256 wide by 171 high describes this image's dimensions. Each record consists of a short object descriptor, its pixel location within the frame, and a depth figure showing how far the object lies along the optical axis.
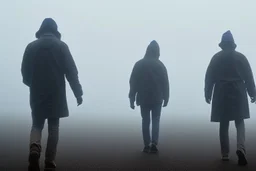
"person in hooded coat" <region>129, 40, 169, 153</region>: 7.93
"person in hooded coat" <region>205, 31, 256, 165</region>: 6.72
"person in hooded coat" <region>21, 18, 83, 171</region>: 5.66
